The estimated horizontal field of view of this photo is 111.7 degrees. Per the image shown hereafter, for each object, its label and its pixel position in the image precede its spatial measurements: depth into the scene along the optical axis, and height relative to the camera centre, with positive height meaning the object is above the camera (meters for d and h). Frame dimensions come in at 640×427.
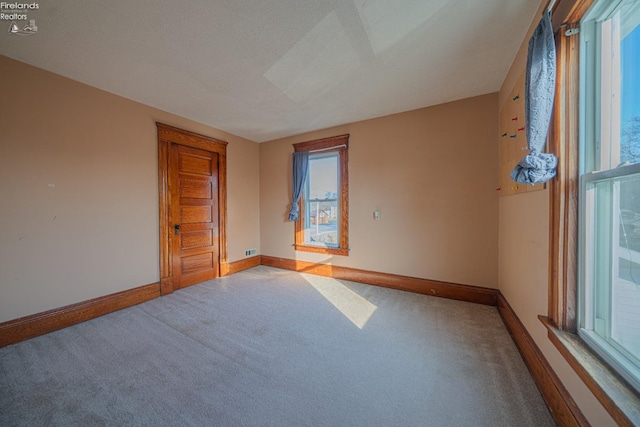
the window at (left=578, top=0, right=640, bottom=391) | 0.96 +0.12
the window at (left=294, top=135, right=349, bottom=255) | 3.74 +0.19
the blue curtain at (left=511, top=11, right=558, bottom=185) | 1.29 +0.67
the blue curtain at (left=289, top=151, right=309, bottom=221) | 4.11 +0.66
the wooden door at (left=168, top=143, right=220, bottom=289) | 3.31 -0.05
